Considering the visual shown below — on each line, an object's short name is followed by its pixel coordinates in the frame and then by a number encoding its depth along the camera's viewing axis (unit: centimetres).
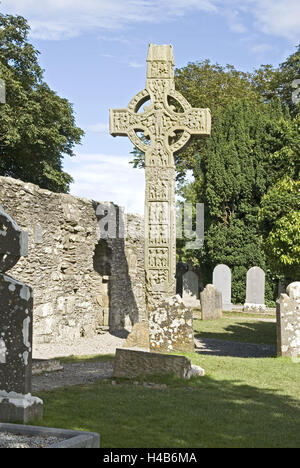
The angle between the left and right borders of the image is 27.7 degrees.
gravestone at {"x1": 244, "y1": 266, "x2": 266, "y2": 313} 2627
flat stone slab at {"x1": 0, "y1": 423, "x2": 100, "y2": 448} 436
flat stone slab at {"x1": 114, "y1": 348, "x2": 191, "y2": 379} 828
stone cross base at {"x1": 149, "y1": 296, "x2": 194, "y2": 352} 1109
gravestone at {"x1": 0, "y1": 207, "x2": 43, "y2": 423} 531
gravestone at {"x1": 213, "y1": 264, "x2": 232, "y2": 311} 2905
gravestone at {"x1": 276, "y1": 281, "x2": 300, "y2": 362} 1117
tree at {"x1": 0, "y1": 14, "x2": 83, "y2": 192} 2630
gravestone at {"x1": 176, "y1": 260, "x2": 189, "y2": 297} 3050
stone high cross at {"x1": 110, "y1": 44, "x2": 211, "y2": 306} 1312
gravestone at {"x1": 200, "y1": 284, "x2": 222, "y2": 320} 2245
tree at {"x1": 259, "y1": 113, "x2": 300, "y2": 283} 1430
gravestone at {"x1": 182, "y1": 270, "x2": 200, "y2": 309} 3491
